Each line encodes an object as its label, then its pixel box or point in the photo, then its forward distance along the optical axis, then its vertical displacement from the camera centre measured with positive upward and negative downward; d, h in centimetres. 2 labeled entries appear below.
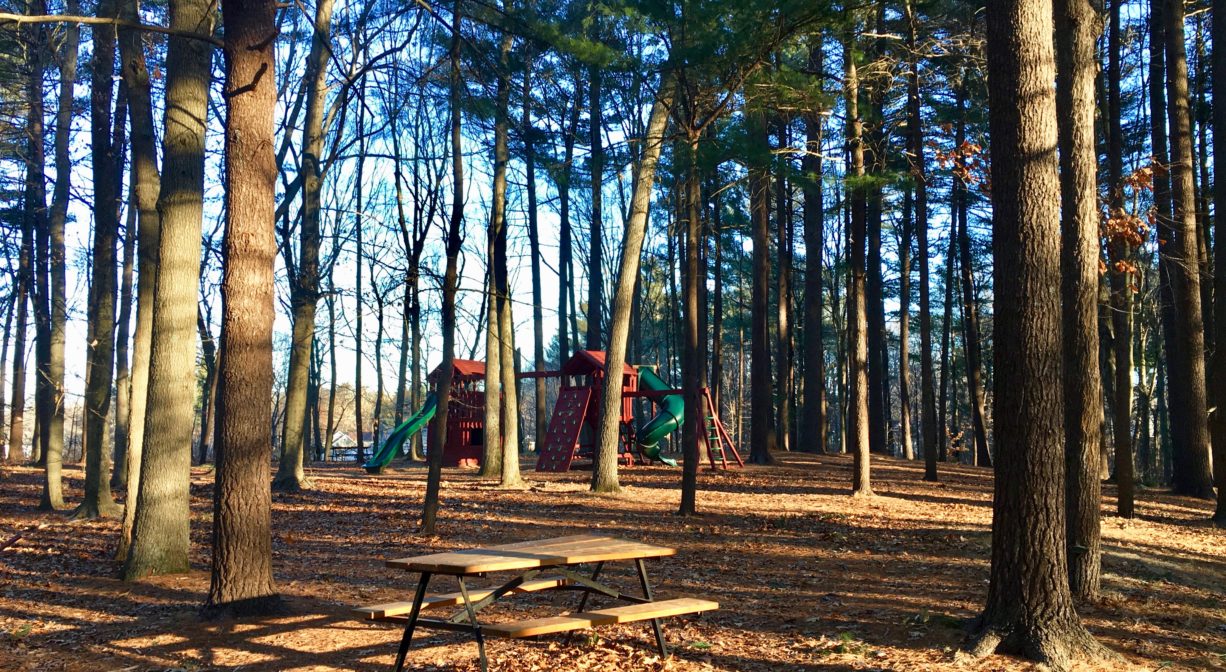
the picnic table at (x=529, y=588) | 441 -105
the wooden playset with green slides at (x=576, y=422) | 1841 -42
